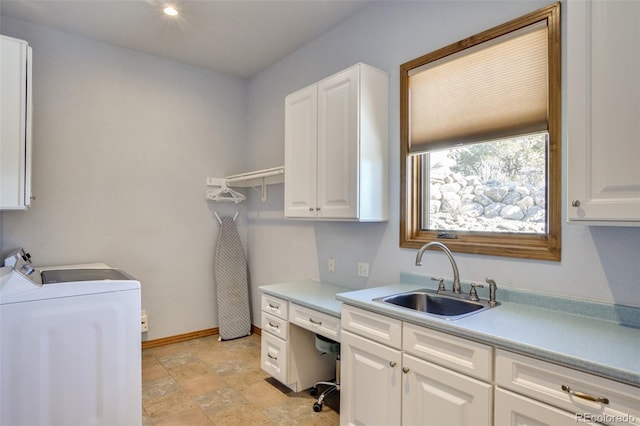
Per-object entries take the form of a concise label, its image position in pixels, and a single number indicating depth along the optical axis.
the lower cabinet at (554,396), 1.10
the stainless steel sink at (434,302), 1.93
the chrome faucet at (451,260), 1.96
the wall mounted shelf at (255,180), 3.30
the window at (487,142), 1.81
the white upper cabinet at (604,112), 1.28
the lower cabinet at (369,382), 1.74
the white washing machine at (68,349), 1.78
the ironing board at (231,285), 3.80
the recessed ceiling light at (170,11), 2.72
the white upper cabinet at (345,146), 2.36
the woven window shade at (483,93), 1.84
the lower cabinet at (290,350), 2.56
